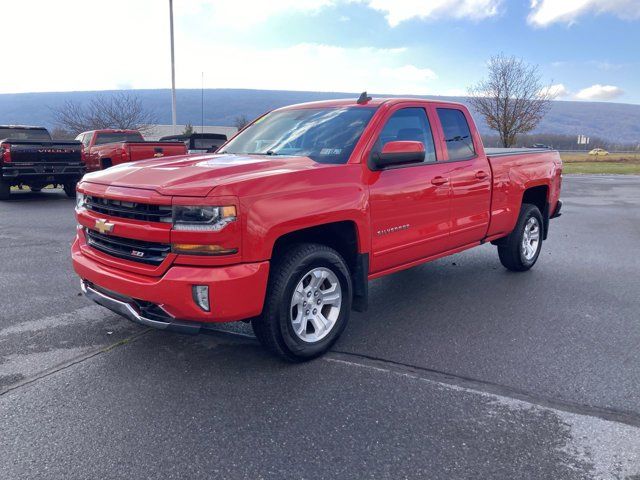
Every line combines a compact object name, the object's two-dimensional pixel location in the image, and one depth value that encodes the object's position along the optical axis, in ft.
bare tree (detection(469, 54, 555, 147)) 121.08
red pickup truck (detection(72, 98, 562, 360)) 10.78
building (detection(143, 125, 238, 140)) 189.48
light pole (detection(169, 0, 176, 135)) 81.76
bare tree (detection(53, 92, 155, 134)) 123.54
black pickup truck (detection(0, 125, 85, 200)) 42.39
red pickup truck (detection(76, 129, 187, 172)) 46.96
